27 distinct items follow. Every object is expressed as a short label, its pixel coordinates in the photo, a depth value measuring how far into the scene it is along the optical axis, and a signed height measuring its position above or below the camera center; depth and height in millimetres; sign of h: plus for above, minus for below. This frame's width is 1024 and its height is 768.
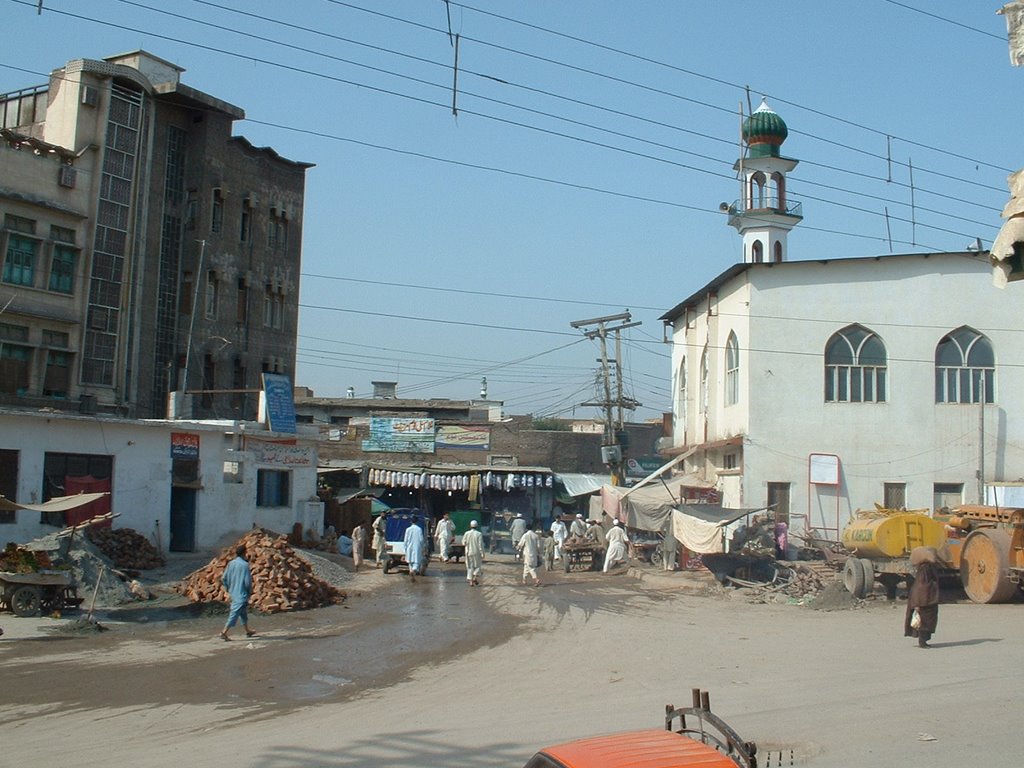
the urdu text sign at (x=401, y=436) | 45656 +2462
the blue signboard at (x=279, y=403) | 31516 +2613
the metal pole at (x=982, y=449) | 32062 +1974
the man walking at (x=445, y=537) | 33531 -1459
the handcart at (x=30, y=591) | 17672 -1976
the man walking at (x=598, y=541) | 33094 -1417
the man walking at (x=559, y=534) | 33562 -1241
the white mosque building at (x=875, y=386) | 32125 +3876
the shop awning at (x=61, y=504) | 18044 -466
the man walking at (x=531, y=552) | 26953 -1491
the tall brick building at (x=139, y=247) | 31547 +8179
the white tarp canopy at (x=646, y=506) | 32250 -197
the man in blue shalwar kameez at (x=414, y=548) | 28386 -1568
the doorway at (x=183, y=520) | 28484 -1038
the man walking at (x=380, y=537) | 30344 -1403
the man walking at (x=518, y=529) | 36250 -1203
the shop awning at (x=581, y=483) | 44875 +649
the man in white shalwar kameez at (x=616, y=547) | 31750 -1501
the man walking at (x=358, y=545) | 30219 -1646
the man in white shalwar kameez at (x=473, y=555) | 26609 -1593
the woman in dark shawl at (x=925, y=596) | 15133 -1270
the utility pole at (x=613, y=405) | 42306 +3951
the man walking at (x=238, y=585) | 16266 -1595
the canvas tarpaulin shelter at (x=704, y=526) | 25344 -611
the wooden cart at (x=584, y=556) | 32500 -1880
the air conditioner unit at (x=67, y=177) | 32312 +9563
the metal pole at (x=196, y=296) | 37406 +6858
